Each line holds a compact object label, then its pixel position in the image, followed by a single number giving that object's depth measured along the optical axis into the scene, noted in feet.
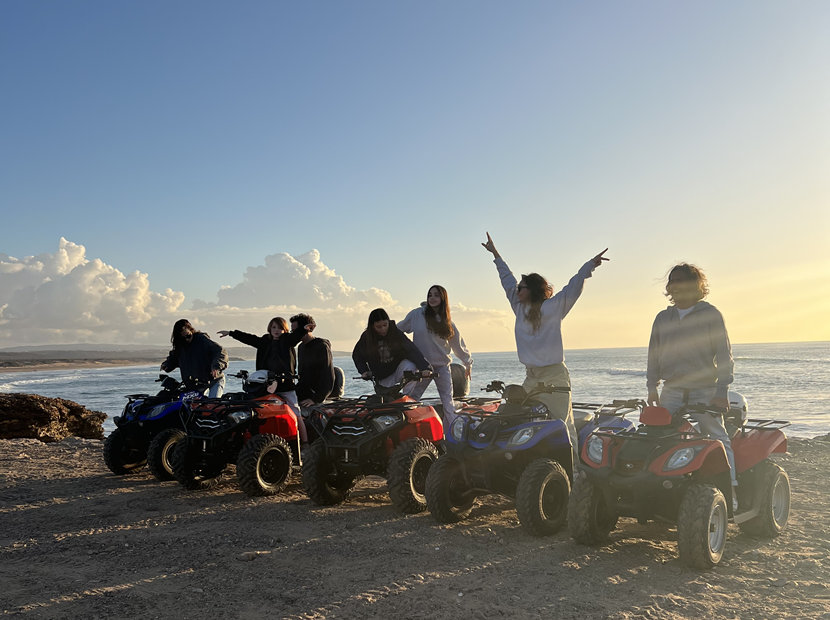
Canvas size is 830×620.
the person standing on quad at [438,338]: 23.94
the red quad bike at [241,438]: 22.72
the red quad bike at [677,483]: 13.80
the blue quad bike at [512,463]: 16.47
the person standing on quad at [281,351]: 25.77
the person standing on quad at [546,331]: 18.39
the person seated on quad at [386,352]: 23.03
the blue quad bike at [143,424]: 27.35
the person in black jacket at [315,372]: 25.67
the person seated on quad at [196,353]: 29.76
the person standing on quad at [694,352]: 15.23
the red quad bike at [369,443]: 19.58
